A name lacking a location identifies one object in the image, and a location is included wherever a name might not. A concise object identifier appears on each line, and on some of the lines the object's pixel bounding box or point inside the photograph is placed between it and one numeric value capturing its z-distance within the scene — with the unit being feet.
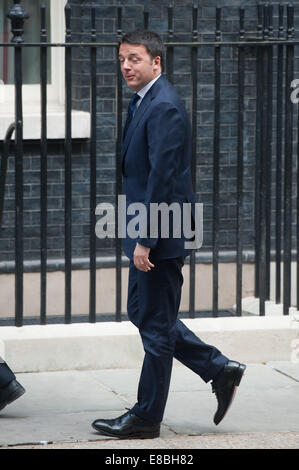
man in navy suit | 33.38
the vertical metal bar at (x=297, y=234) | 47.10
